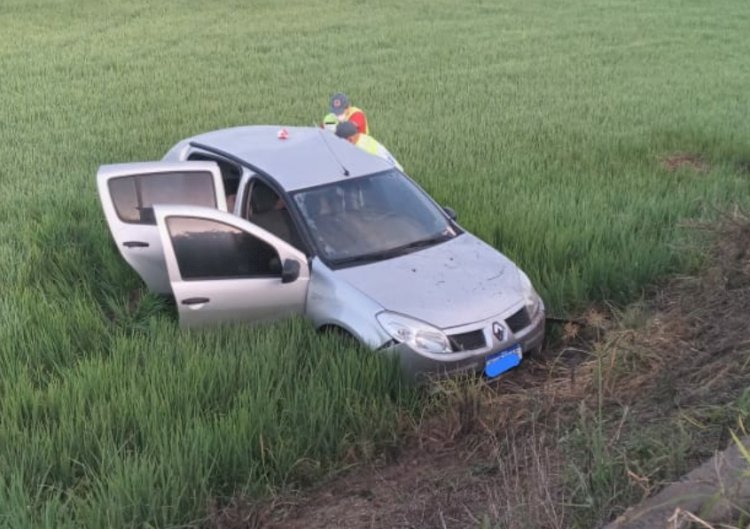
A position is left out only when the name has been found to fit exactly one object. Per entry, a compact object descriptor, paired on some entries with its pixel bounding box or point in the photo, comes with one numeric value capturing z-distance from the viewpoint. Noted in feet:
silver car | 18.62
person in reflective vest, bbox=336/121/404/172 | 29.58
